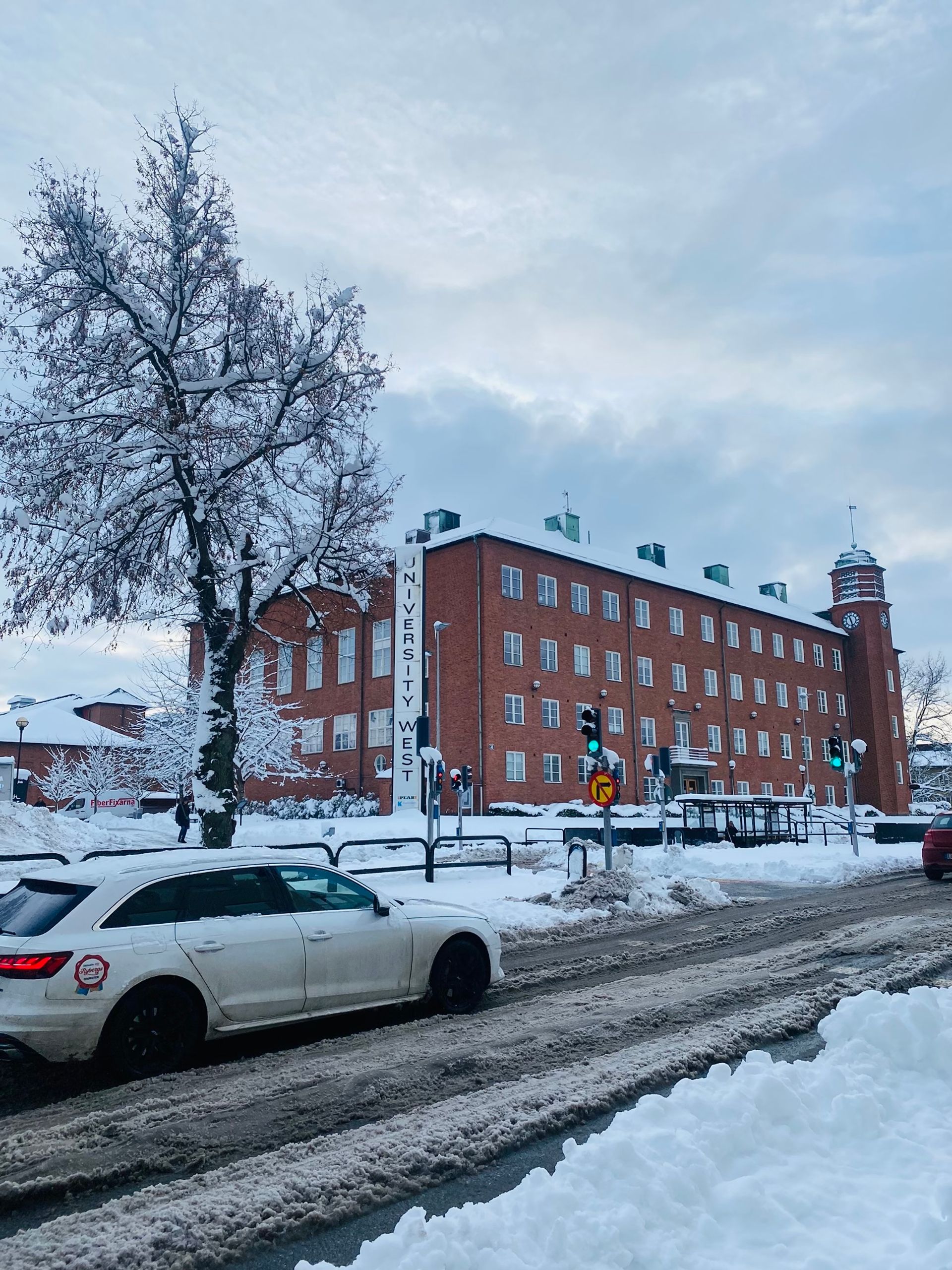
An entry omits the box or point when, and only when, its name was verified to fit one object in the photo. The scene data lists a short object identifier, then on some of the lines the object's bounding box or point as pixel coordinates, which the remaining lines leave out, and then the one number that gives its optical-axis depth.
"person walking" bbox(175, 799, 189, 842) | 31.59
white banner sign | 40.72
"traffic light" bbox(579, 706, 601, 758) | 18.33
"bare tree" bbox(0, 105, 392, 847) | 17.17
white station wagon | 6.40
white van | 48.88
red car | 21.94
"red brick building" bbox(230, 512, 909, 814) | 45.62
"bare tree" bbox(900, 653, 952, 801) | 84.88
